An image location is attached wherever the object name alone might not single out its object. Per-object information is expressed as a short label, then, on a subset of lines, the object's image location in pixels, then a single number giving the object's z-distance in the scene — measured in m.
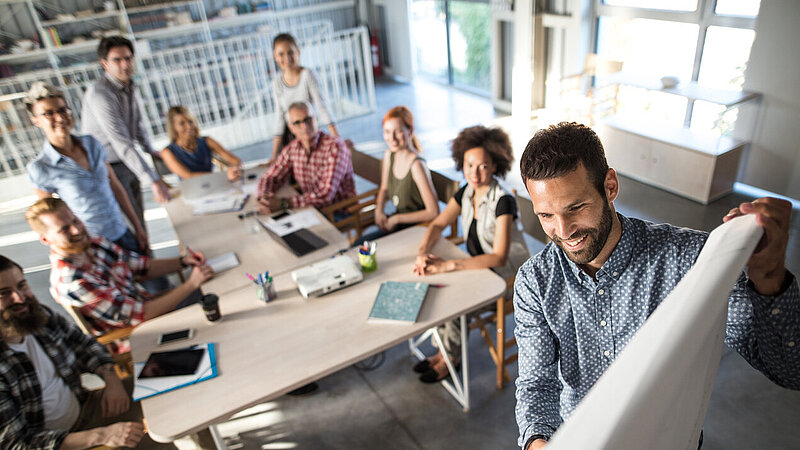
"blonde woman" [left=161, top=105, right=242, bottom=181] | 3.74
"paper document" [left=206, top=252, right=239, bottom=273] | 2.72
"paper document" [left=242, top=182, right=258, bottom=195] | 3.58
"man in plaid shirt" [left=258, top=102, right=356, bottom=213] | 3.32
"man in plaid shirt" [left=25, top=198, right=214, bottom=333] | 2.33
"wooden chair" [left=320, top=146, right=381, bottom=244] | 3.53
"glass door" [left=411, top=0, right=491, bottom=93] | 7.59
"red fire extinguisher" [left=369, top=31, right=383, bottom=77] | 9.23
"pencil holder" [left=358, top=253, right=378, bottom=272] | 2.53
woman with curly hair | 2.50
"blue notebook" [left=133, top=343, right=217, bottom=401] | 1.98
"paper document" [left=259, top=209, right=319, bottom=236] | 3.03
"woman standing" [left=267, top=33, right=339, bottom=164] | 4.02
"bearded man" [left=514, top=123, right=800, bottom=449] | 1.05
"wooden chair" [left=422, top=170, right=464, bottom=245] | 3.13
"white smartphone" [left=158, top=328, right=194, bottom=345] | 2.25
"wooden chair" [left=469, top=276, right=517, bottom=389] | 2.56
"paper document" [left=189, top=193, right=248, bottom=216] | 3.35
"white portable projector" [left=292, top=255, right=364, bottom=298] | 2.43
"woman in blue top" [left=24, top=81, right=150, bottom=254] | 2.88
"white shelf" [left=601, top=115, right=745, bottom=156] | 4.47
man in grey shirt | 3.54
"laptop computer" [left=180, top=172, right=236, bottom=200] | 3.59
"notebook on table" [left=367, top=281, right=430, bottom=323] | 2.22
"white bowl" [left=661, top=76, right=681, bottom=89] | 4.90
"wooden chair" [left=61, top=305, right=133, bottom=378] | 2.37
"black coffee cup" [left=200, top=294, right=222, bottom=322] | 2.28
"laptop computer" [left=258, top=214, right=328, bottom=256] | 2.80
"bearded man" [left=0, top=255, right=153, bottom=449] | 1.91
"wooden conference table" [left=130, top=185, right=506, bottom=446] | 1.92
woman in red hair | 3.14
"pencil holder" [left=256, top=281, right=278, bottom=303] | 2.38
